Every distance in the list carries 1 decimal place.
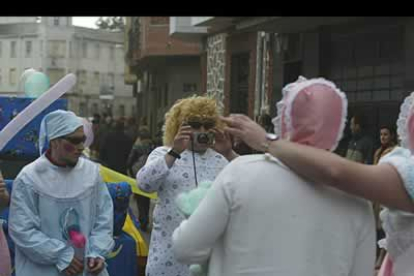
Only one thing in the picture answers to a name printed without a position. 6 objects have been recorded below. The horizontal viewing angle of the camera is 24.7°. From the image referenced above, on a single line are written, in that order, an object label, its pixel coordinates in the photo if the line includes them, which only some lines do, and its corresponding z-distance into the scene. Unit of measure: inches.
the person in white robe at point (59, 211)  197.6
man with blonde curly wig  221.9
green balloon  318.7
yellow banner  320.2
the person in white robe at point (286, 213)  130.6
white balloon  217.5
